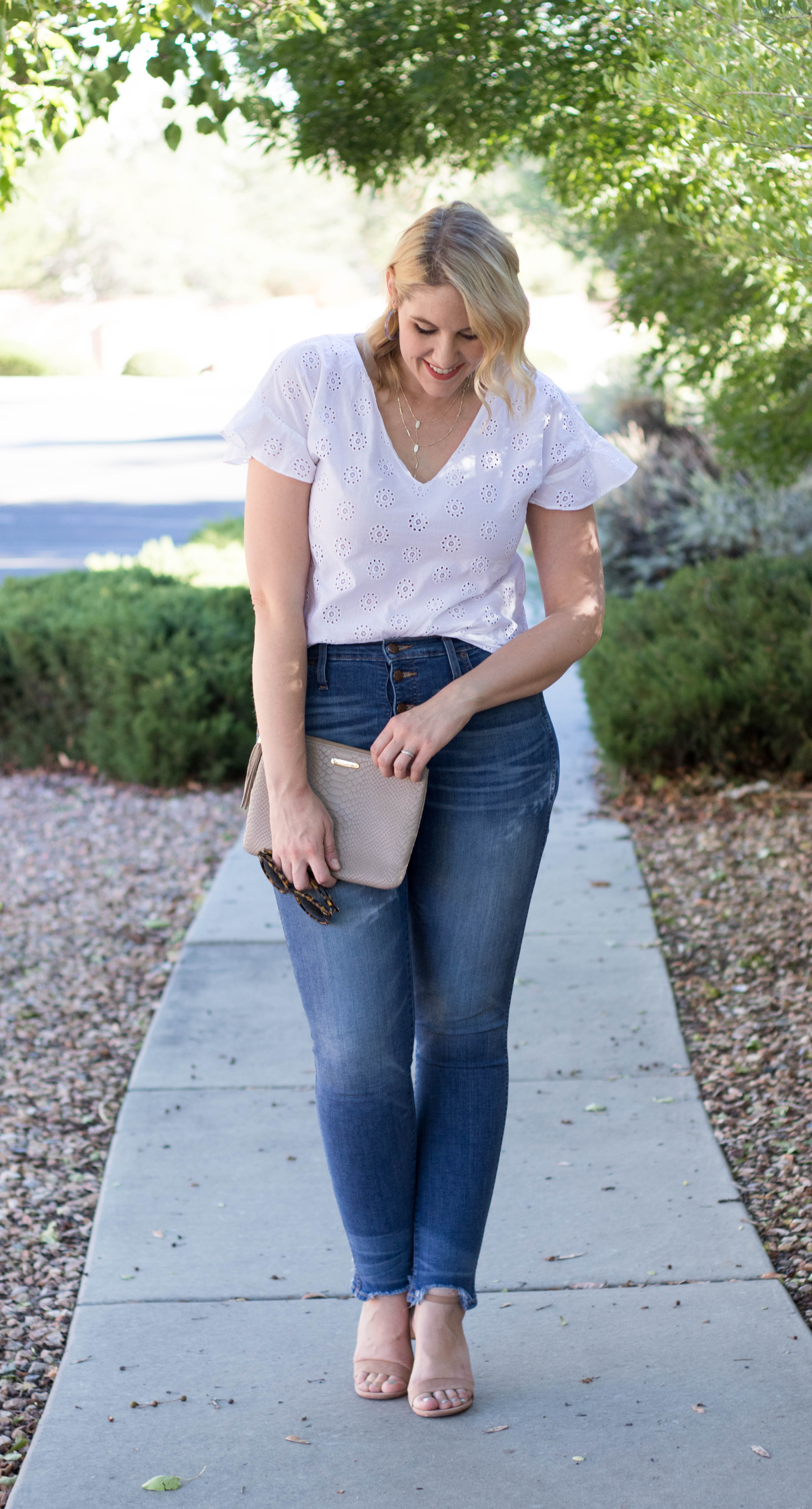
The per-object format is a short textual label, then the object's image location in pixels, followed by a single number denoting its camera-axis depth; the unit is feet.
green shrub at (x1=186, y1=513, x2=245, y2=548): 34.63
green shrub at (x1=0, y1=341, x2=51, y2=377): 133.59
